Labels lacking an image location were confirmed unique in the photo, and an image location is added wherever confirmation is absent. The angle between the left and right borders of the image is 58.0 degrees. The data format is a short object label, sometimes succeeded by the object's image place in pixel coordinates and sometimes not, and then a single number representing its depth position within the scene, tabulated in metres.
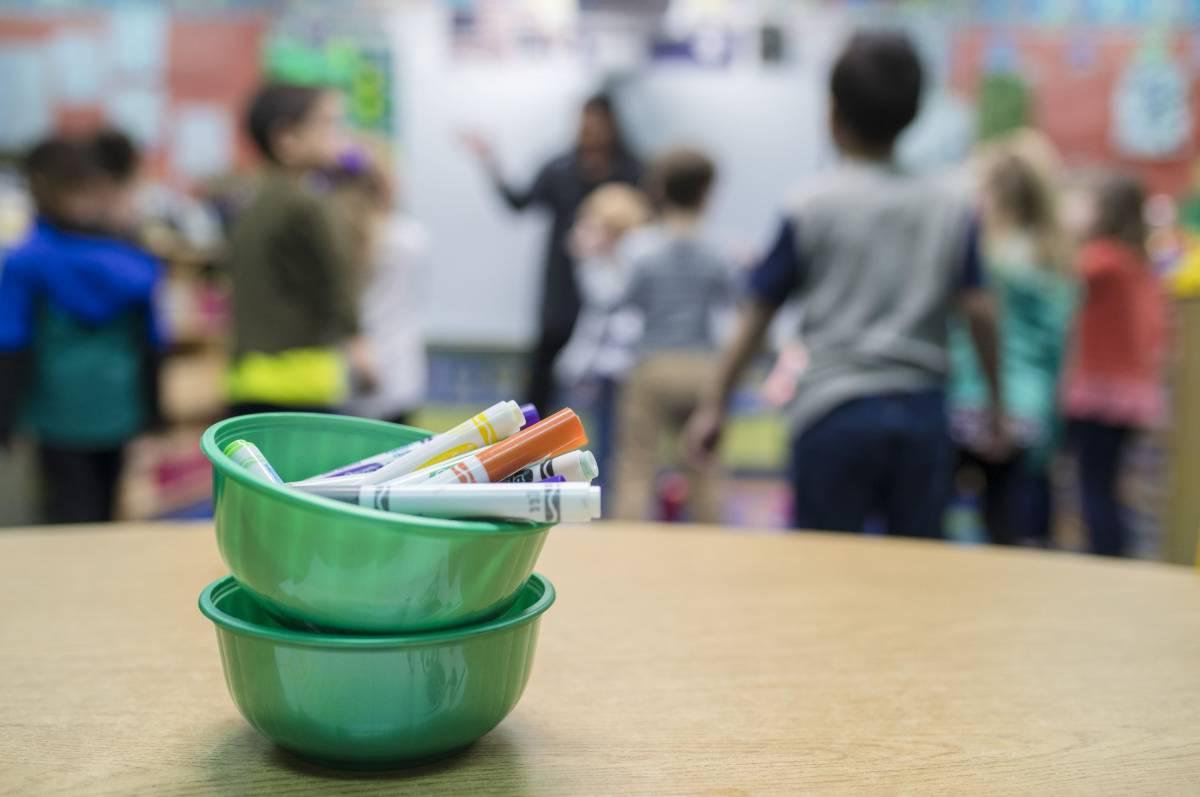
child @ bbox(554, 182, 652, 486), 3.68
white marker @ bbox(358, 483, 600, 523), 0.44
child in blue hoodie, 2.41
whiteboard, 5.11
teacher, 4.03
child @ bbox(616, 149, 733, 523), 3.10
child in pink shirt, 3.16
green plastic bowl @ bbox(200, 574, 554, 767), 0.46
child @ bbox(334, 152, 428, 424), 2.88
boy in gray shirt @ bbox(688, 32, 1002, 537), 1.64
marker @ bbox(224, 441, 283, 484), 0.48
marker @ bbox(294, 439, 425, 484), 0.51
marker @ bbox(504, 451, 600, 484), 0.48
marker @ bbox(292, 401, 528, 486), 0.51
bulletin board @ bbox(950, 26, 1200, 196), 5.05
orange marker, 0.48
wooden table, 0.49
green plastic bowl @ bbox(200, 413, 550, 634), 0.43
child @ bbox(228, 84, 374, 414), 2.31
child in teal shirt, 2.78
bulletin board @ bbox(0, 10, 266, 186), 5.34
